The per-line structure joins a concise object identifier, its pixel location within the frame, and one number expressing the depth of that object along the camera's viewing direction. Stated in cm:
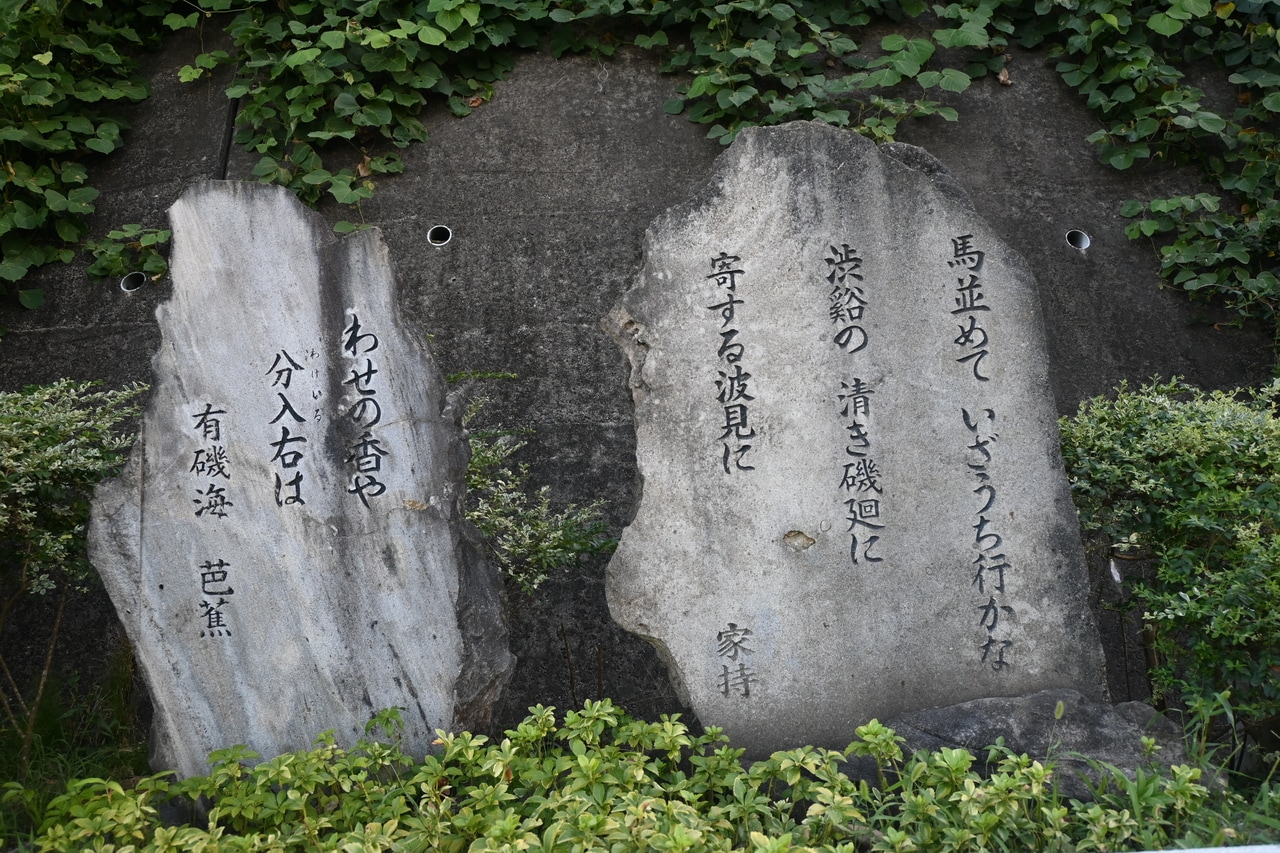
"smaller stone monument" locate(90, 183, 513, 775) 335
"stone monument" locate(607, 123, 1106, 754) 332
